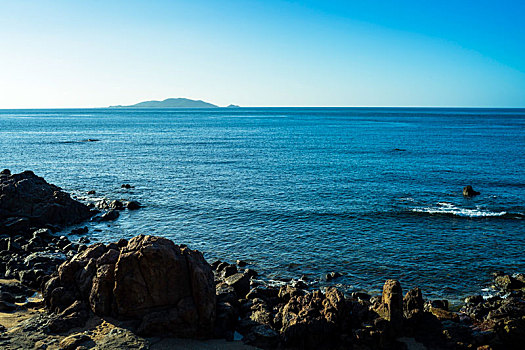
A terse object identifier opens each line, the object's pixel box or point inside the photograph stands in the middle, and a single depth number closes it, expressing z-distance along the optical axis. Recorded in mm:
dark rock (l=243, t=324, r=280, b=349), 20141
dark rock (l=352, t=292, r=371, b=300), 26281
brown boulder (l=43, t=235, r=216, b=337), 20672
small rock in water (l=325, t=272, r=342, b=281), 29534
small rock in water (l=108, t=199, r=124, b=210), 48688
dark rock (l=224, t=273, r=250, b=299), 25734
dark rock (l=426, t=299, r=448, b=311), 24281
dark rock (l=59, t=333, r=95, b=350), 19219
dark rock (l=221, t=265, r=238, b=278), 28516
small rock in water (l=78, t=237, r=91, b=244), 36831
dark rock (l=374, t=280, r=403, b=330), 20812
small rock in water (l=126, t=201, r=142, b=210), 48438
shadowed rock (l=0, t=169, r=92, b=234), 40594
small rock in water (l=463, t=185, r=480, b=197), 53031
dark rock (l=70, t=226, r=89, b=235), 40103
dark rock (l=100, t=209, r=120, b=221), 44412
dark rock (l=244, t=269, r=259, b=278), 29922
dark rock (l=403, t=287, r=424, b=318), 21859
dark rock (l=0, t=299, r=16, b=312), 22953
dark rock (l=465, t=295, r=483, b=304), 25688
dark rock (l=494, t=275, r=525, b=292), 27792
